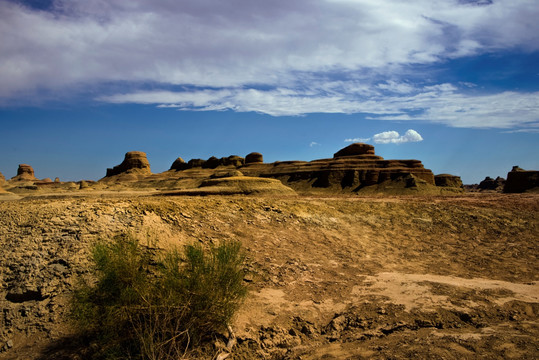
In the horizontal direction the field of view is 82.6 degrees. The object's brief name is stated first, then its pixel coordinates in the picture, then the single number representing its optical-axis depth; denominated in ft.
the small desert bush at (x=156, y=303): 15.96
